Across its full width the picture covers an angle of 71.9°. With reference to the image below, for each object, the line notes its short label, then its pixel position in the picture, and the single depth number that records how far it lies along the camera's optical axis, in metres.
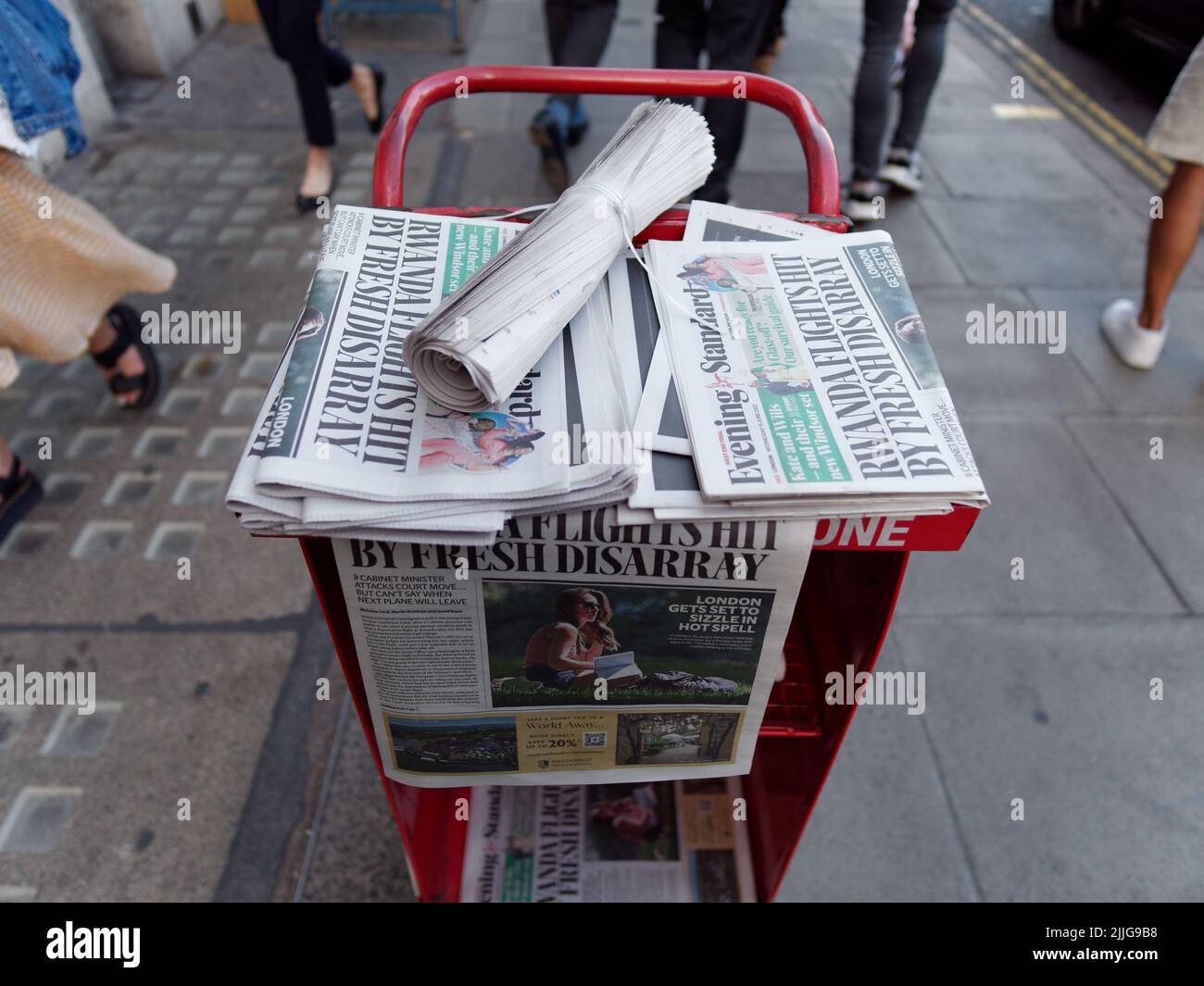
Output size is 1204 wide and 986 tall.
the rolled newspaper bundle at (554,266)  0.86
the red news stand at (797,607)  1.07
